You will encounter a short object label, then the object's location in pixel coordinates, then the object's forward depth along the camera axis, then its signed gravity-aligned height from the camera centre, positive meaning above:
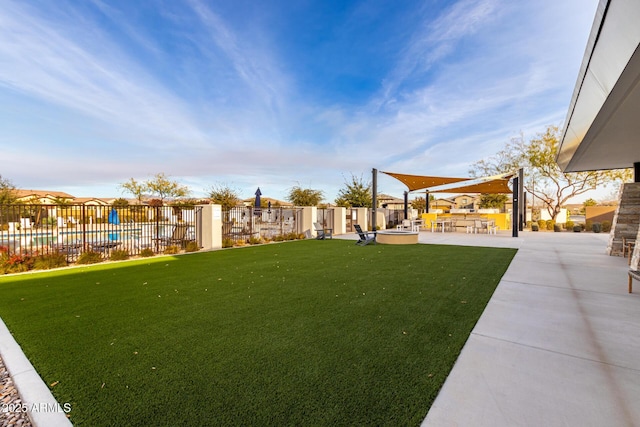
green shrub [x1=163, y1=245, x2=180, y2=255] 9.13 -1.35
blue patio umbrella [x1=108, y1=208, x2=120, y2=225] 11.92 -0.24
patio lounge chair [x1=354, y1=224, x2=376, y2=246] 10.71 -1.14
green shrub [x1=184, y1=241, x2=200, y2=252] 9.46 -1.28
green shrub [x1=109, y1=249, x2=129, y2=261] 7.82 -1.29
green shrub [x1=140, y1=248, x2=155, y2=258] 8.49 -1.34
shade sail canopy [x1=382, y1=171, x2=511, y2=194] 13.94 +1.50
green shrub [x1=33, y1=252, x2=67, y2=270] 6.54 -1.25
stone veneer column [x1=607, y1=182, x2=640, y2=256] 7.73 -0.23
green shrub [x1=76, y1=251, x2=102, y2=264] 7.27 -1.28
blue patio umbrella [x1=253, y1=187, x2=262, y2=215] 15.89 +0.75
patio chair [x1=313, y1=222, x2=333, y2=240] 13.22 -1.15
